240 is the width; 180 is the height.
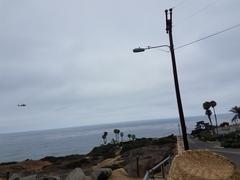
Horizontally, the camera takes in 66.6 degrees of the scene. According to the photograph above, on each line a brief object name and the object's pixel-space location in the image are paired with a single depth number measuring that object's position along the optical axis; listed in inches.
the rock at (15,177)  453.7
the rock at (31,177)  429.1
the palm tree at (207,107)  1467.7
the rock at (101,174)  376.4
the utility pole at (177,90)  382.4
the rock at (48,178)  397.9
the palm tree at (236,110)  1539.8
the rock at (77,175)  373.4
